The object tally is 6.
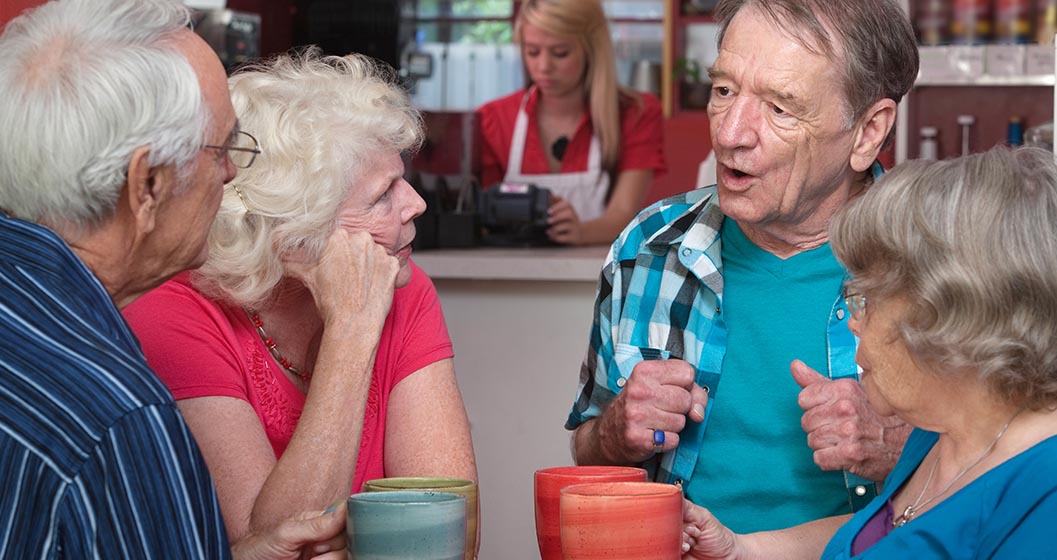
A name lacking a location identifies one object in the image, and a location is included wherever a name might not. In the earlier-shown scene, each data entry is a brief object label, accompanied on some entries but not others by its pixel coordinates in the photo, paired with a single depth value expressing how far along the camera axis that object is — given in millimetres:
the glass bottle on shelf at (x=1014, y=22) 5527
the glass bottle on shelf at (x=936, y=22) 5602
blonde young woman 4098
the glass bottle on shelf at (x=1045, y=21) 5480
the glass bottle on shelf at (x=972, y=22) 5555
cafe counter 3324
